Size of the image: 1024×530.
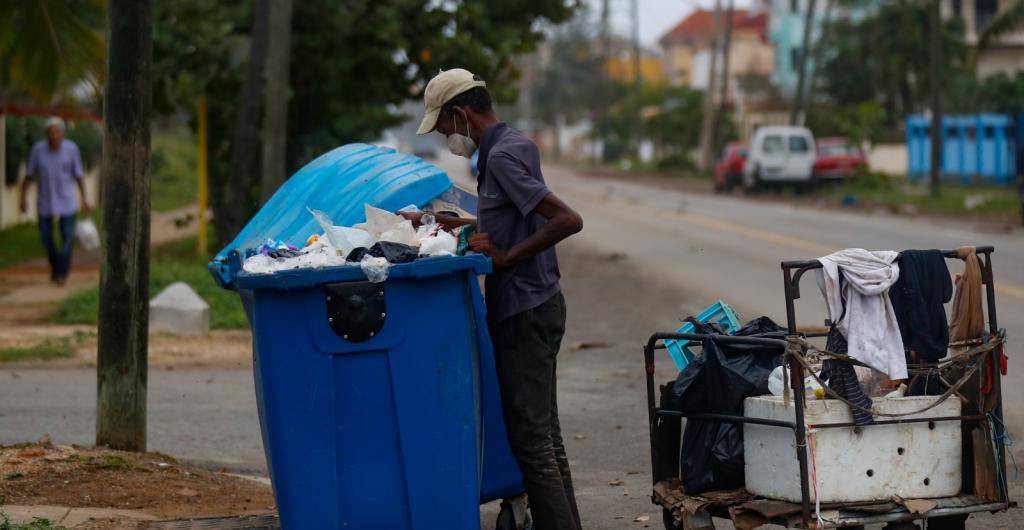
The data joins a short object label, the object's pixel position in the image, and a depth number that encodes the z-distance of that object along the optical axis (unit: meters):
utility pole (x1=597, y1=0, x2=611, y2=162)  77.12
